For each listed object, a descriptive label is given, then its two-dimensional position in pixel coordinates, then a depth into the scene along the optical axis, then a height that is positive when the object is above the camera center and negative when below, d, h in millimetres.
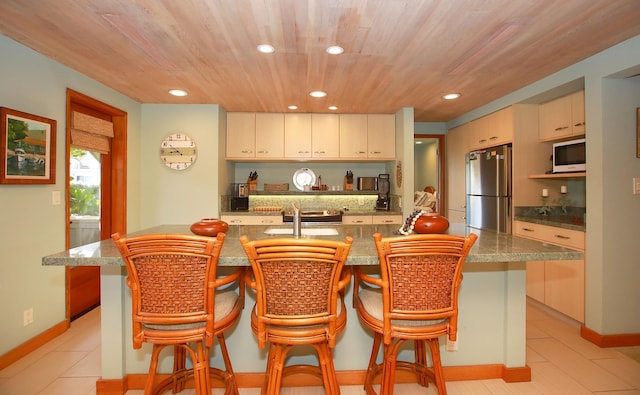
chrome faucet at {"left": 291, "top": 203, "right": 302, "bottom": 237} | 2115 -154
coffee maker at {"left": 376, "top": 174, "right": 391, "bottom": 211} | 4809 +104
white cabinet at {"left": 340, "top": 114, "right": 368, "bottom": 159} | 4672 +861
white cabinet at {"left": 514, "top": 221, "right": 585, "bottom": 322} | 2920 -724
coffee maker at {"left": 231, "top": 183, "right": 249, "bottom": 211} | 4641 +17
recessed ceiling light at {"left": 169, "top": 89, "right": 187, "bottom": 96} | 3559 +1120
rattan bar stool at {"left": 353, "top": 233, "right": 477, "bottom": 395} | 1429 -390
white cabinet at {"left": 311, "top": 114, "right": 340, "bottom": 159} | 4660 +848
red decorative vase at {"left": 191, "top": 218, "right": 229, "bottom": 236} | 1940 -168
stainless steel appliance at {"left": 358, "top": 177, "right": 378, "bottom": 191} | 5008 +209
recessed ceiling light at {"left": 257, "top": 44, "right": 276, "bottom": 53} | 2451 +1086
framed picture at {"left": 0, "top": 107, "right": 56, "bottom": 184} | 2348 +365
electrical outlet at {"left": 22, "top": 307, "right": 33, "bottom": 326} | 2527 -879
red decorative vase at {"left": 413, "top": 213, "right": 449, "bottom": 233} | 1927 -144
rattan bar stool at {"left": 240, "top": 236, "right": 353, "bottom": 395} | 1356 -394
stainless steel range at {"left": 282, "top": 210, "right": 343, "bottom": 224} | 4457 -256
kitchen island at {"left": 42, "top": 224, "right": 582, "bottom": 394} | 1926 -810
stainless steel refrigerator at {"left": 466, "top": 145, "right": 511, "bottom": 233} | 3855 +122
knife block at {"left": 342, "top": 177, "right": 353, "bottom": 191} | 5000 +193
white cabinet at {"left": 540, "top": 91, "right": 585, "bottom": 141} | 3160 +798
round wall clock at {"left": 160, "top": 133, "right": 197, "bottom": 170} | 4168 +549
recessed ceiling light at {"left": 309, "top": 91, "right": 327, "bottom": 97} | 3621 +1121
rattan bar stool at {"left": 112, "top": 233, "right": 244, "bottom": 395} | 1415 -400
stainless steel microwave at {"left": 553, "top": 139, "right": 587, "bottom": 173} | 3082 +398
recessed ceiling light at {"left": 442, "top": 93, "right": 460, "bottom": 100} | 3707 +1127
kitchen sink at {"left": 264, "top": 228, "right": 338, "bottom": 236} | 2293 -233
